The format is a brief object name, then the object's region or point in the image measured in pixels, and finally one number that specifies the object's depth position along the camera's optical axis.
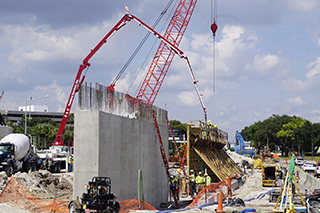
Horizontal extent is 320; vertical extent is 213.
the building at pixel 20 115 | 183.75
